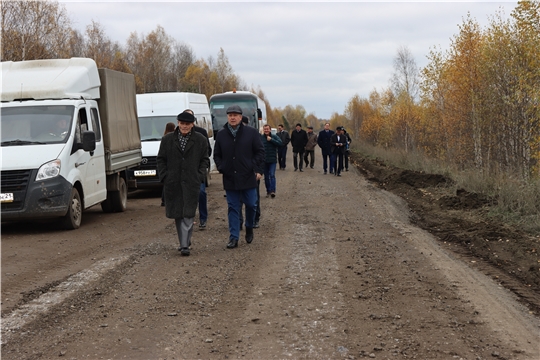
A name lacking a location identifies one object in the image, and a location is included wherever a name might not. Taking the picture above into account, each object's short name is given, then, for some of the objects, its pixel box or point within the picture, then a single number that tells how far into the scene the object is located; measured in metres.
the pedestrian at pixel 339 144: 24.97
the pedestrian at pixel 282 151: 26.48
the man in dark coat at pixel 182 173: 9.05
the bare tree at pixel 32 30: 38.44
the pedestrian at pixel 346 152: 26.41
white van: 18.28
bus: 31.14
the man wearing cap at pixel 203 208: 11.40
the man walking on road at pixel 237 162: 9.64
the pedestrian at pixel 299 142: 28.47
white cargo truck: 11.20
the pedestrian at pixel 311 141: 28.56
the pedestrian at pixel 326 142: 26.06
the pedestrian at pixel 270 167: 16.12
